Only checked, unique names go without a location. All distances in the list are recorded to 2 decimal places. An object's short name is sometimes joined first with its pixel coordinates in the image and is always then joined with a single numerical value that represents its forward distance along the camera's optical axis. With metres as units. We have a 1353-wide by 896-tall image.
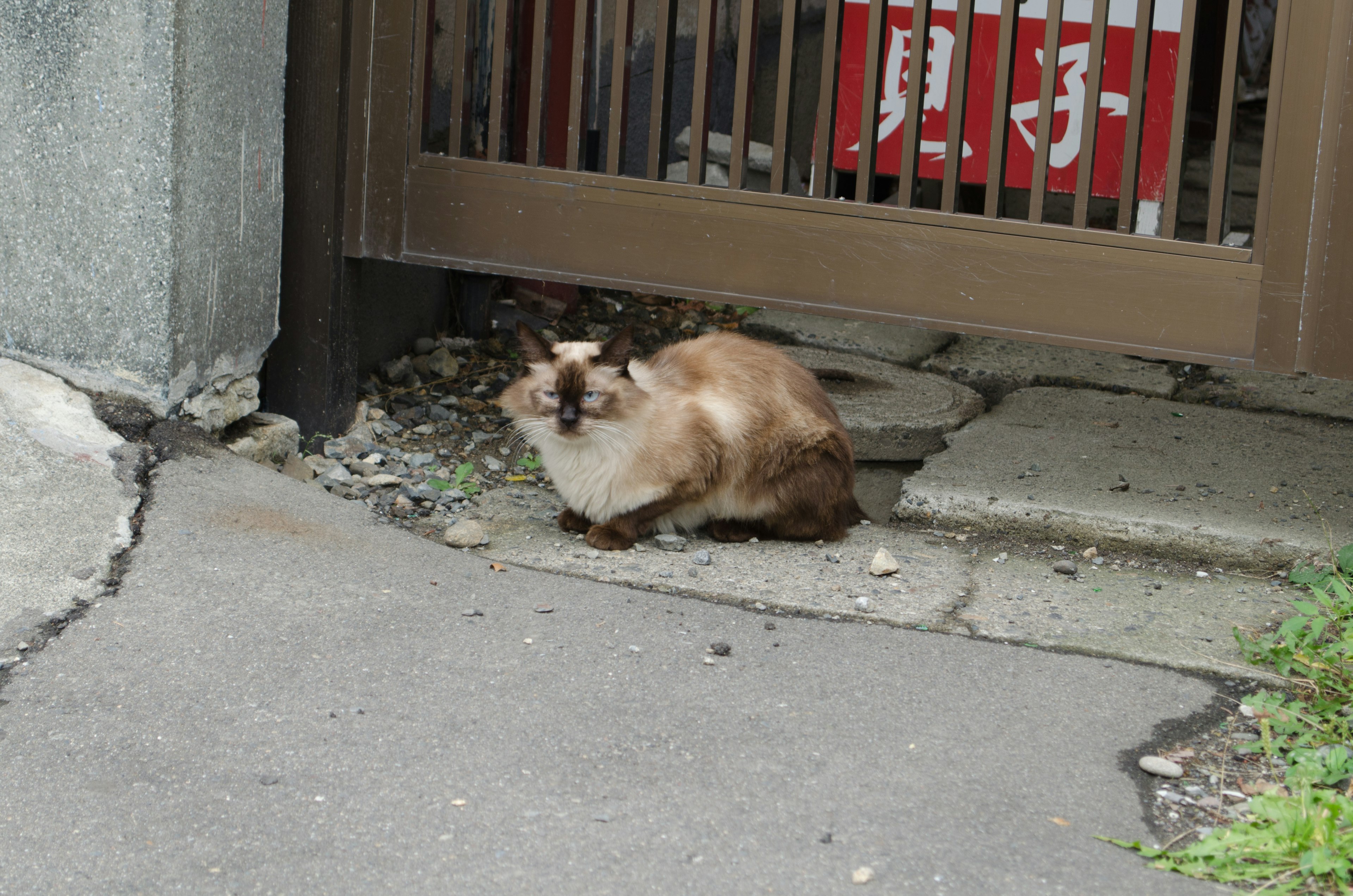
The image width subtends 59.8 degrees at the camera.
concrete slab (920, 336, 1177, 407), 5.13
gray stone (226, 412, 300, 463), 3.64
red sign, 5.09
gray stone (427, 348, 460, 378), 4.84
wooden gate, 3.26
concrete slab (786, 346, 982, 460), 4.46
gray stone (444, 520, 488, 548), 3.37
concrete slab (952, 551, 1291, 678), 2.88
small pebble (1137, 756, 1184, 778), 2.28
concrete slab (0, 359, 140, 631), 2.70
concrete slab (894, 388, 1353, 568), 3.60
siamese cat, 3.35
